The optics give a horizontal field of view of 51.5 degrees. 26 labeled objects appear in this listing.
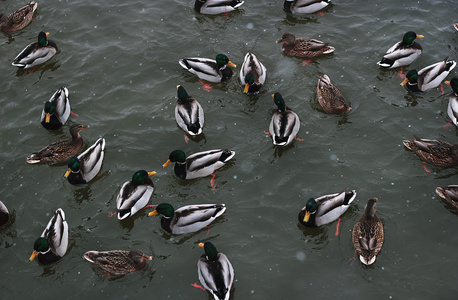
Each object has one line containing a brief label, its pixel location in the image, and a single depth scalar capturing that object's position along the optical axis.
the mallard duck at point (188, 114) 10.70
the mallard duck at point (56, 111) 10.91
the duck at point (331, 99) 11.01
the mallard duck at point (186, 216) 8.98
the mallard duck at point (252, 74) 11.46
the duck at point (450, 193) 9.04
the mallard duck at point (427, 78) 11.48
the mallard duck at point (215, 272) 7.99
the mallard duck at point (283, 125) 10.28
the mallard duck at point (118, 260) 8.36
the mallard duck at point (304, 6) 13.98
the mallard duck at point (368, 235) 8.34
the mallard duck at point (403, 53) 12.09
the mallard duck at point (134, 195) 9.30
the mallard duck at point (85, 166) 9.84
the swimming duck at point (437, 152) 9.73
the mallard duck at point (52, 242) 8.55
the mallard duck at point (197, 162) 9.88
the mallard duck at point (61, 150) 10.41
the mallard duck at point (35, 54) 12.67
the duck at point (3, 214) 9.38
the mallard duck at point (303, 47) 12.56
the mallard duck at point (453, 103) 10.70
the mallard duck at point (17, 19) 13.95
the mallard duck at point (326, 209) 8.91
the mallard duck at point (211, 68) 11.96
